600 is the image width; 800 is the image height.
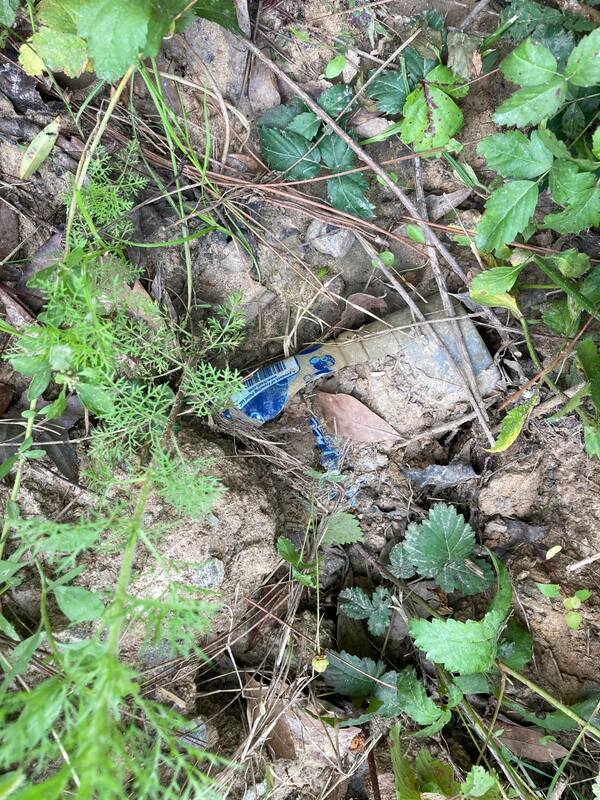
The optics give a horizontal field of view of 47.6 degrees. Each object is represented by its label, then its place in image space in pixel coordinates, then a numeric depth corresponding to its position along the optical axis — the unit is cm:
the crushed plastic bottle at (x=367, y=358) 43
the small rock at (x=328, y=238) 44
